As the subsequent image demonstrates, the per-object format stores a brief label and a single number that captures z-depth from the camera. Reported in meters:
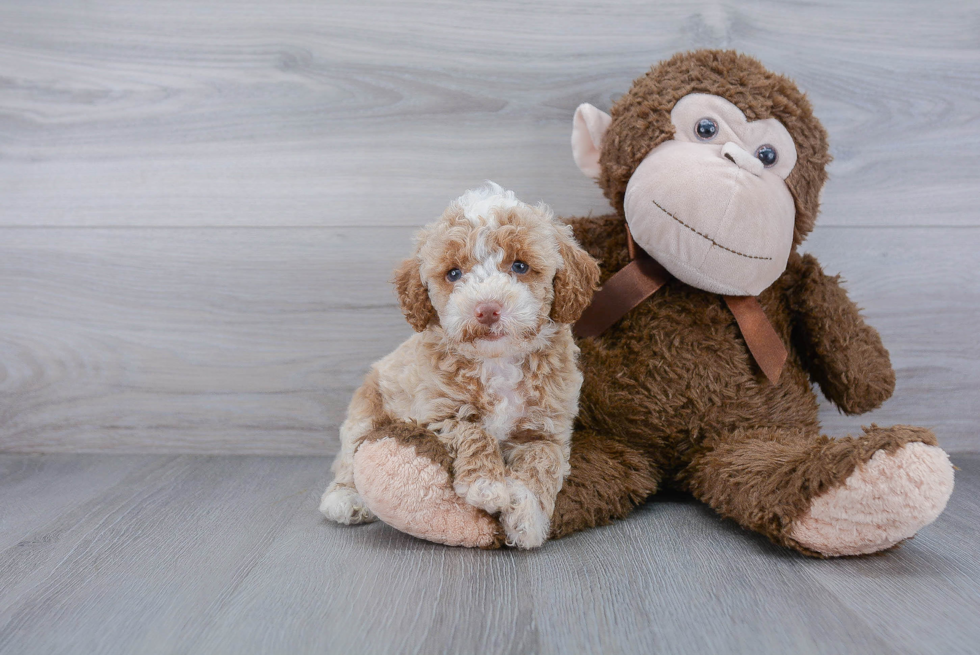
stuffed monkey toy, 0.86
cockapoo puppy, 0.83
